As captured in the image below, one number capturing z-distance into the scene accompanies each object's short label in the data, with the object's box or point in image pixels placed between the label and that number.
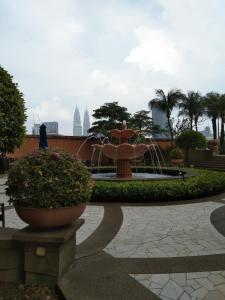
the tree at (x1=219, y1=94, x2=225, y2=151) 32.00
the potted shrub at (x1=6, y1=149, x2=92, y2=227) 3.57
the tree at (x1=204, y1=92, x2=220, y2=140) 32.31
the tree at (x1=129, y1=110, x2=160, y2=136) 29.25
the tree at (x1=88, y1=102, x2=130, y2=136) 26.96
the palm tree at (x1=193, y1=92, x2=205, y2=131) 30.57
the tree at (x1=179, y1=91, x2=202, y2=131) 30.42
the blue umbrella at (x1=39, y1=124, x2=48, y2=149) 11.14
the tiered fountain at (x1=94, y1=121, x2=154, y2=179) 12.40
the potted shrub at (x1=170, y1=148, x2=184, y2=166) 21.66
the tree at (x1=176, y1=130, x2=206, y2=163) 22.95
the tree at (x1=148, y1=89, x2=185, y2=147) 29.77
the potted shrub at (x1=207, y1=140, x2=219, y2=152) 23.78
